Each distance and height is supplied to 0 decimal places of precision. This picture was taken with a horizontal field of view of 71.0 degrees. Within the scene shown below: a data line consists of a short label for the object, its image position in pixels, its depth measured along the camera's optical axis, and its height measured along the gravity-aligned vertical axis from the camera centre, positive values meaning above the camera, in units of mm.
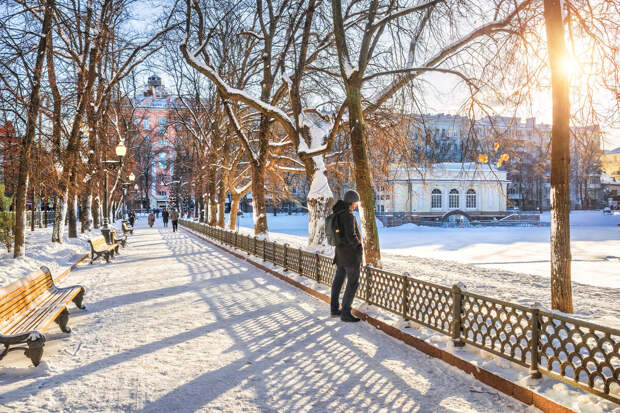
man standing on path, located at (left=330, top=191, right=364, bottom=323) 6223 -654
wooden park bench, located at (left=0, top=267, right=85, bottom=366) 4398 -1295
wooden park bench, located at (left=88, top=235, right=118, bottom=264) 13810 -1400
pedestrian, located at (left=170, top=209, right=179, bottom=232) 33188 -972
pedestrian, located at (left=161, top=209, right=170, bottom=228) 44494 -1080
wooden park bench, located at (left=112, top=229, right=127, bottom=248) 18086 -1475
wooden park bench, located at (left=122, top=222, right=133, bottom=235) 26770 -1458
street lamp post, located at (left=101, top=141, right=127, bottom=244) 16973 +33
